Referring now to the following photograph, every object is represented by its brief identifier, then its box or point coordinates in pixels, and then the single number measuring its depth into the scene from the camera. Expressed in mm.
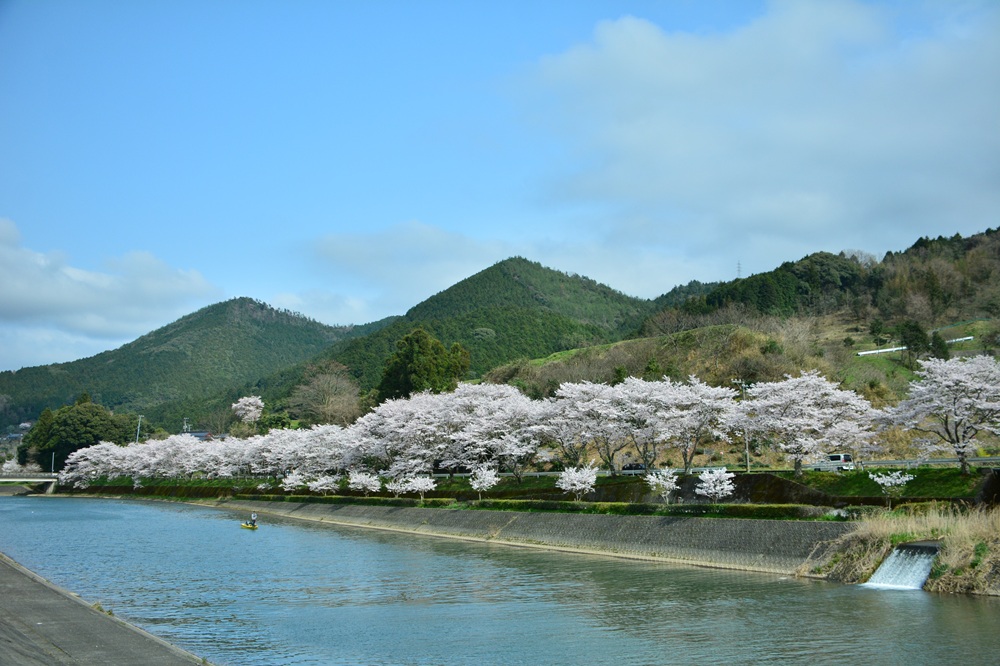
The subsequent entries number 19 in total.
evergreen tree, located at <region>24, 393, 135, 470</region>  132000
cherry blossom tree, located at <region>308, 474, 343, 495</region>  79000
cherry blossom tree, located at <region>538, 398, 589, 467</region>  57278
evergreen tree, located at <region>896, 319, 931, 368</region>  76250
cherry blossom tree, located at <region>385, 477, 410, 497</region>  67312
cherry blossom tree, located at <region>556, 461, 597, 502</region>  51688
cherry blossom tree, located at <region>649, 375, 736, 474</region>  50688
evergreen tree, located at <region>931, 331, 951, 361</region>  73312
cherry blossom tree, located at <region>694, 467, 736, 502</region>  42094
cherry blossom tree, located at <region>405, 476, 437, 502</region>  64938
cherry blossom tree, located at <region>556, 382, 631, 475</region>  54062
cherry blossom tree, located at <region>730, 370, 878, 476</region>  44625
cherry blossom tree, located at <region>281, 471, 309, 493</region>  84188
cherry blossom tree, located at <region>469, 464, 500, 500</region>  59703
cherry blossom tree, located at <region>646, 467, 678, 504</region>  45094
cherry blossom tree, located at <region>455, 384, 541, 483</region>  61906
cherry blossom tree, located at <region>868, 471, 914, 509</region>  37750
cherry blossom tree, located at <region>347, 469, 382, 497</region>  72500
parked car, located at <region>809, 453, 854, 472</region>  48469
